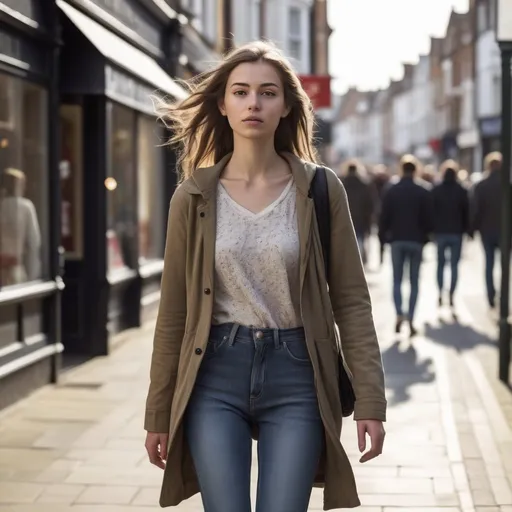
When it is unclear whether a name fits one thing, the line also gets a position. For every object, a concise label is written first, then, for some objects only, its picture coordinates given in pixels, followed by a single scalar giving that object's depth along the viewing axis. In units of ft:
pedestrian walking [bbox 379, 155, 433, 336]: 41.32
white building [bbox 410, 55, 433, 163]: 252.62
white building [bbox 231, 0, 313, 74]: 108.17
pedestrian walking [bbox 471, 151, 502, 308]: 48.57
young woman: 10.82
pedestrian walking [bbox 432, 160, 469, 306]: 47.83
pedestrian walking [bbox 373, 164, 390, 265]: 79.96
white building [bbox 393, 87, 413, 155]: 295.89
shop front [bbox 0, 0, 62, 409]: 28.25
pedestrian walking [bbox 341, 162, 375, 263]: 63.98
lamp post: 30.45
